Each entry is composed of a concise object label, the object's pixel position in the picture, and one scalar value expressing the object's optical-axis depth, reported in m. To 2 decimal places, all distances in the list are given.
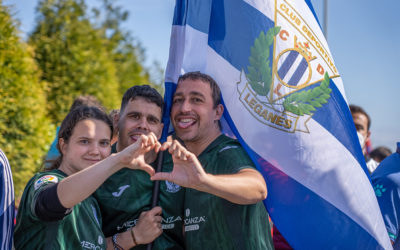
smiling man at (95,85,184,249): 2.90
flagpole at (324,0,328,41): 13.55
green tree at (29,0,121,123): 10.11
